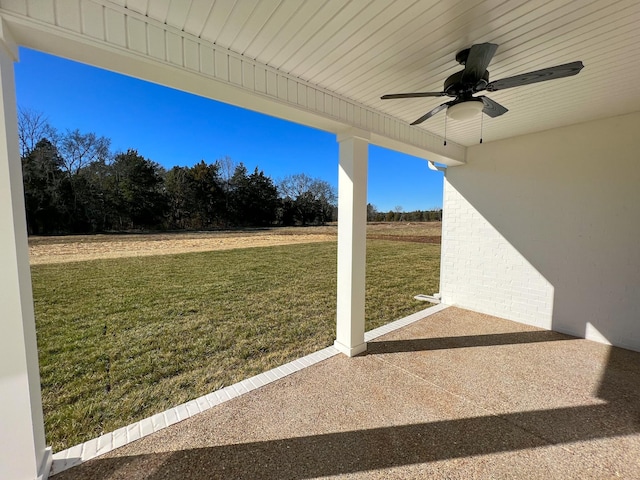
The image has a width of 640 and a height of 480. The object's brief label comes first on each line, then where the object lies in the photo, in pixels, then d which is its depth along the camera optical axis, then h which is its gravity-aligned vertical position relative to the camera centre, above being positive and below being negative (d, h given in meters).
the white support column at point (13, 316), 1.13 -0.43
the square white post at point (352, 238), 2.55 -0.18
